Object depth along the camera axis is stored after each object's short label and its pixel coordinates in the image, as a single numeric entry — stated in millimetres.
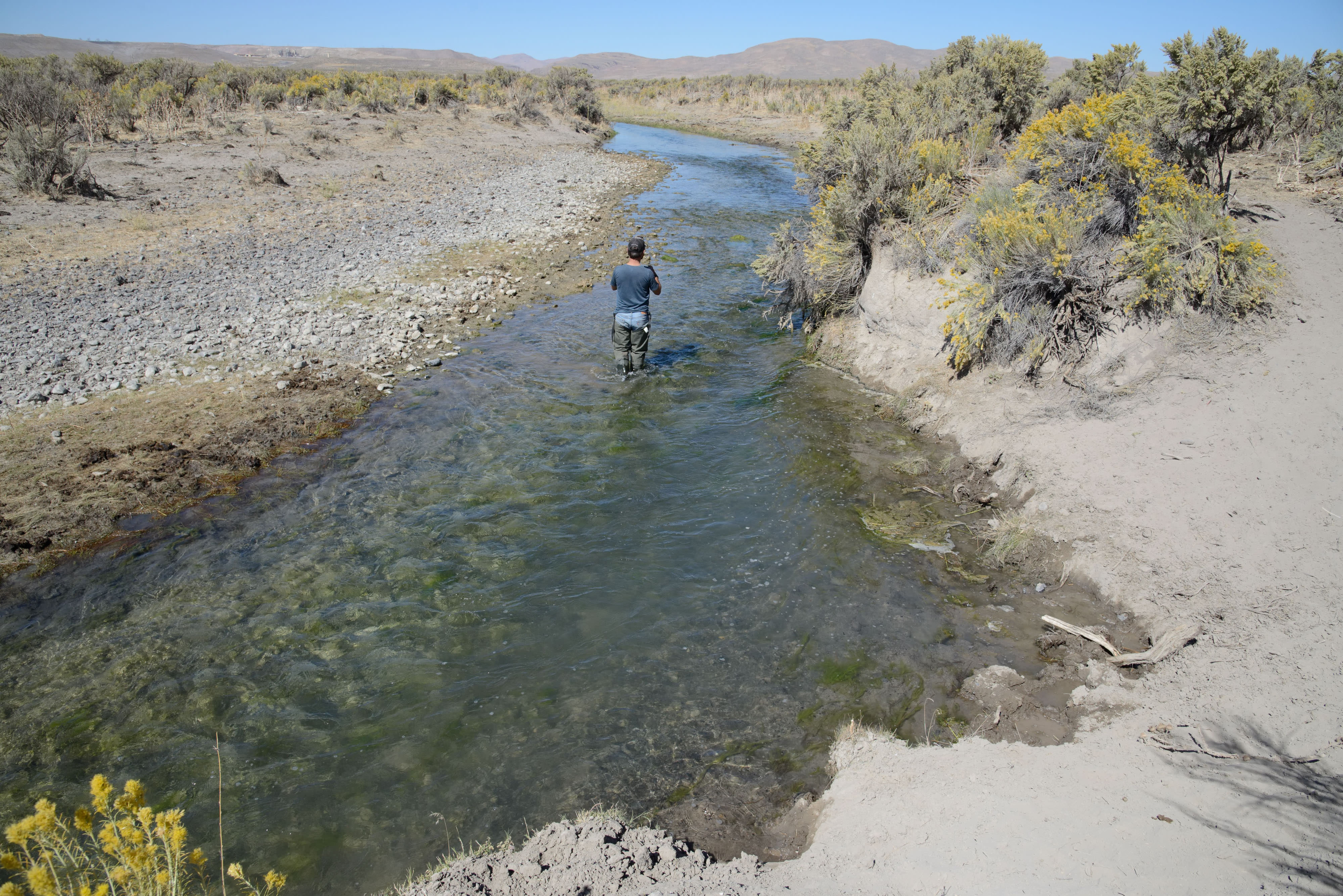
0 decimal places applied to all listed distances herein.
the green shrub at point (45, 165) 13695
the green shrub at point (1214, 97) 7164
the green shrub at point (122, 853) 2008
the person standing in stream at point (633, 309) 8273
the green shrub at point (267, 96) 27859
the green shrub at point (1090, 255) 6453
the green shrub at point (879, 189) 9430
